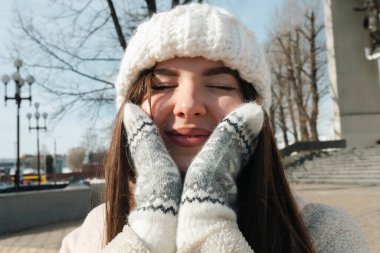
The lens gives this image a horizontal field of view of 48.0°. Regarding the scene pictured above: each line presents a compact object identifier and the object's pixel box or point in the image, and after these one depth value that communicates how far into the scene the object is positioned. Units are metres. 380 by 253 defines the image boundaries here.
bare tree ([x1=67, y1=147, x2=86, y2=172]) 71.90
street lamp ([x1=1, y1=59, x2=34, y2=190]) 14.91
